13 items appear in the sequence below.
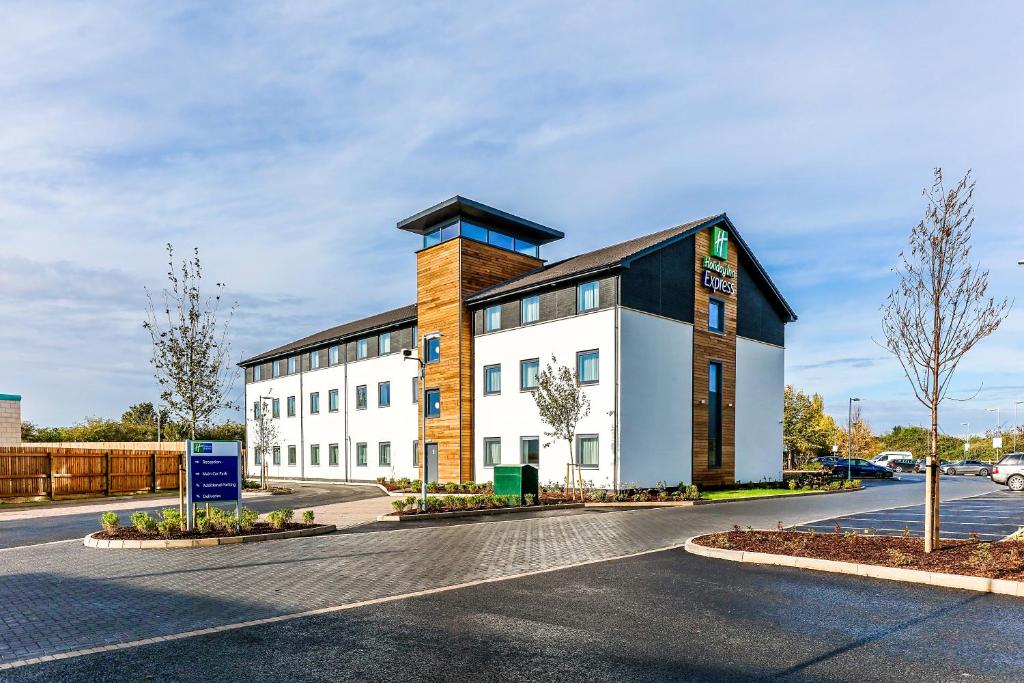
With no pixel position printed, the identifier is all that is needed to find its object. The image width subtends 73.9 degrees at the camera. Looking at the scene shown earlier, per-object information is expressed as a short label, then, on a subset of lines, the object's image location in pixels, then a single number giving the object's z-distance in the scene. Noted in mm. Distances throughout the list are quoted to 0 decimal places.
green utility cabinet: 23766
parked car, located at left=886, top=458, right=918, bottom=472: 59375
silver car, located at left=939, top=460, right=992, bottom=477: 56819
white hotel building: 28766
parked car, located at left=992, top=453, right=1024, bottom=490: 34094
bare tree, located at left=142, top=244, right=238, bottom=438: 18344
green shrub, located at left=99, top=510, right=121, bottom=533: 15555
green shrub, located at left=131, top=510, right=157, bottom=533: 15078
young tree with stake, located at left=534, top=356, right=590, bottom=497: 26922
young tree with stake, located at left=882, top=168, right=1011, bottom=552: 11930
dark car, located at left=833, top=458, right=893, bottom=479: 48125
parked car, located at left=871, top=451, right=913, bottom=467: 60459
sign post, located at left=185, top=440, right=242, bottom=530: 15367
